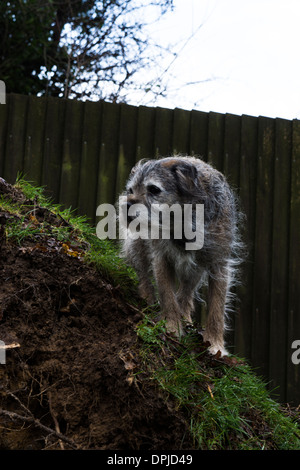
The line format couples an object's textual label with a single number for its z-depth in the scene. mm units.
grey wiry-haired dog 4312
